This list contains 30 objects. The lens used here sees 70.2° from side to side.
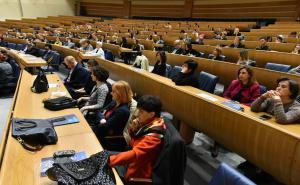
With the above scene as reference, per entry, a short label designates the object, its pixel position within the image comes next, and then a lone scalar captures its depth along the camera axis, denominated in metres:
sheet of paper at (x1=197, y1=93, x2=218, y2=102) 2.10
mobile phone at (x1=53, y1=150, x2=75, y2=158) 1.28
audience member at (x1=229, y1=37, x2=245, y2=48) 5.34
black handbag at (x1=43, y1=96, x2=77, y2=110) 2.00
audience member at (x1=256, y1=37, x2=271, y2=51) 5.01
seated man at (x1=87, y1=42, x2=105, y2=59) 5.02
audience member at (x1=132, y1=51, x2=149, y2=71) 4.02
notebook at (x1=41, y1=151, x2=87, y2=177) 1.21
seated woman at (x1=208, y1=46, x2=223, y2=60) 4.22
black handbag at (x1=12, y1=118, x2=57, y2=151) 1.43
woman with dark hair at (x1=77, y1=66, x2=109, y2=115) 2.40
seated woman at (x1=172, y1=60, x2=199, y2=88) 2.63
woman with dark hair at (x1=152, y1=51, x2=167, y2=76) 3.61
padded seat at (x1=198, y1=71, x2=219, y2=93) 2.64
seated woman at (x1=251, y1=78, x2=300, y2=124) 1.67
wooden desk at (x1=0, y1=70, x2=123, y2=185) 1.15
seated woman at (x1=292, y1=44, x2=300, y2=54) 4.29
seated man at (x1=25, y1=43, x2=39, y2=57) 5.81
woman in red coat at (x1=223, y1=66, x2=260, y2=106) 2.42
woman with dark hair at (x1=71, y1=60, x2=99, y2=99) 3.05
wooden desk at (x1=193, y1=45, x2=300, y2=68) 3.80
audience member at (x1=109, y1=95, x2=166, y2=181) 1.33
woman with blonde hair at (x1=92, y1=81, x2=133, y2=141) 1.87
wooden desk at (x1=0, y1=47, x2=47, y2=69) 4.07
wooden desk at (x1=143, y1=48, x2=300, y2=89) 2.95
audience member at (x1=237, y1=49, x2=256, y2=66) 3.69
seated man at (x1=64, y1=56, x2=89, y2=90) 3.34
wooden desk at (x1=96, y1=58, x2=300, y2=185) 1.41
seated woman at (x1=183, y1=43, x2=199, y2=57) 4.69
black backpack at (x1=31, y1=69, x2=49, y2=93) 2.49
